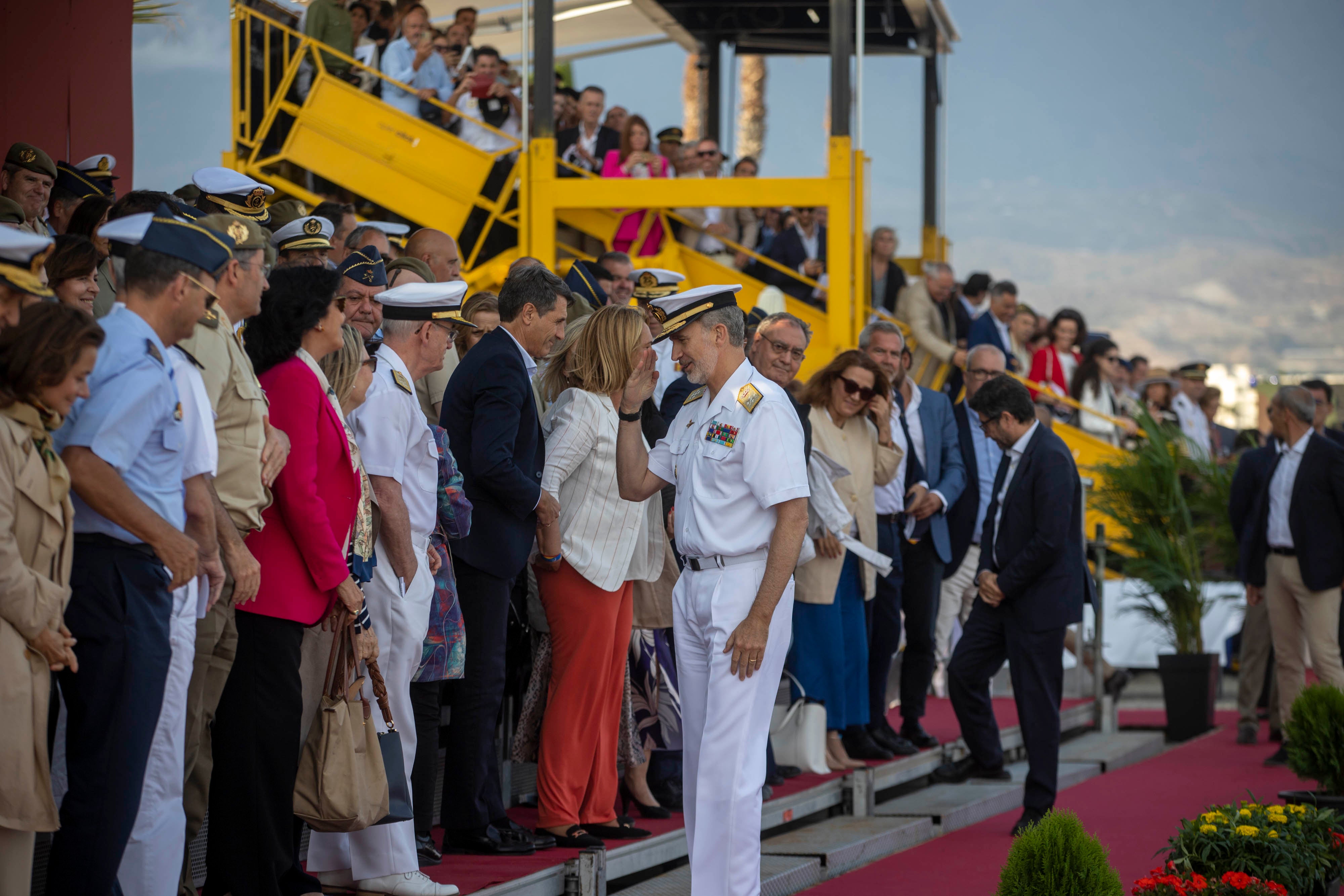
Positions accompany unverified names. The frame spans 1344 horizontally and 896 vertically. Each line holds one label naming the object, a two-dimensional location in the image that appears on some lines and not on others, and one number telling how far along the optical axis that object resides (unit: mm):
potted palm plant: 19844
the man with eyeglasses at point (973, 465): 16109
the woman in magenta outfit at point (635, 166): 22359
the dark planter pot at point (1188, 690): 19984
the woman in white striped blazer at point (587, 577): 10039
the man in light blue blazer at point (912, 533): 14711
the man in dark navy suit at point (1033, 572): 12586
